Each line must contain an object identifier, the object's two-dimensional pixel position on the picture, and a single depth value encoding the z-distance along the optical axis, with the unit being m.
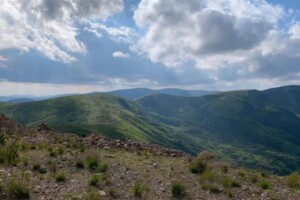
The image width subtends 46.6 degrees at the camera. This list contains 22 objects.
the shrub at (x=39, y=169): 17.81
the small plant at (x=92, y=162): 19.48
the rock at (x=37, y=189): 14.92
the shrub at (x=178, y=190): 15.92
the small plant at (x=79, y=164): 19.44
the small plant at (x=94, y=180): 16.41
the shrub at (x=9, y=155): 18.77
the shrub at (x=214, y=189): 16.98
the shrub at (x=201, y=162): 20.38
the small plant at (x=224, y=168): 21.05
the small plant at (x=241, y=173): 20.41
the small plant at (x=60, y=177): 16.59
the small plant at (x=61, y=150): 21.81
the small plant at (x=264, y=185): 18.10
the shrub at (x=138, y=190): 15.42
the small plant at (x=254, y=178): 19.31
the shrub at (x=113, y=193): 15.17
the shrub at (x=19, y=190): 14.16
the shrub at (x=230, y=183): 18.00
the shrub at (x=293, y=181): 19.08
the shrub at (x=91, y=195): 13.84
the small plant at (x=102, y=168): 18.84
